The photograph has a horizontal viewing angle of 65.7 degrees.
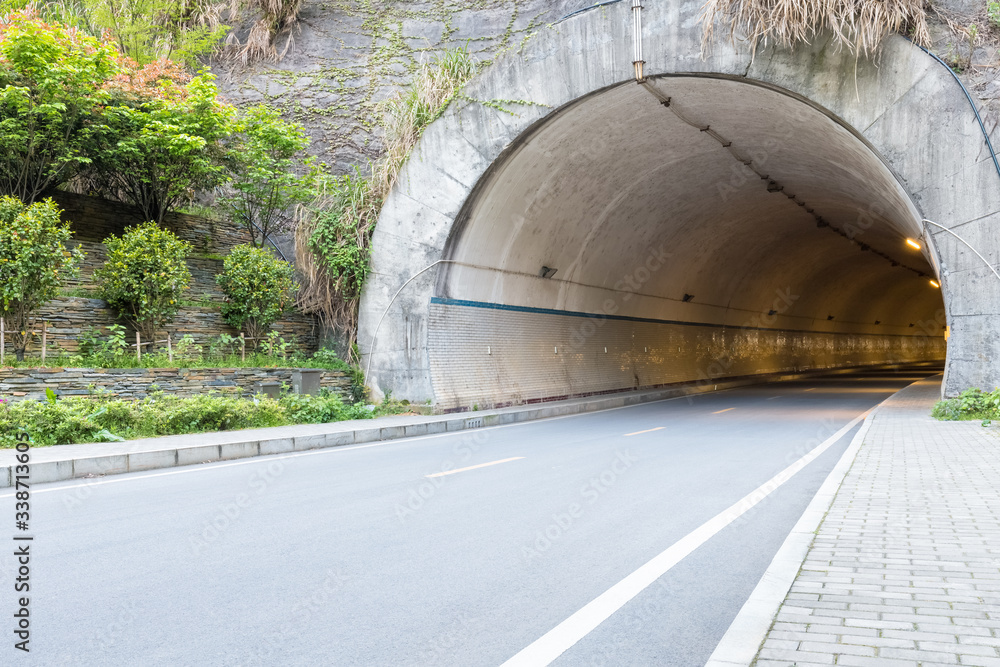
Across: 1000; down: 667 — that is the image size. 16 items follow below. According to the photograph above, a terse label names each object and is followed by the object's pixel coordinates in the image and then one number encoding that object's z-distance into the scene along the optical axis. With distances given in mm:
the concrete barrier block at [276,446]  11406
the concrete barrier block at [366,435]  13062
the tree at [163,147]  17750
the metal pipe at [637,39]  14875
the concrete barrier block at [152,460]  9688
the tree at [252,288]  17859
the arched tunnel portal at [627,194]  13203
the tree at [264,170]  20562
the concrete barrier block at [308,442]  11970
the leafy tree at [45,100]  15977
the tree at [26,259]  12883
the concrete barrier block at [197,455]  10258
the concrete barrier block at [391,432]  13578
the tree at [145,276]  15586
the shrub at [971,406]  12539
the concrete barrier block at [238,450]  10789
